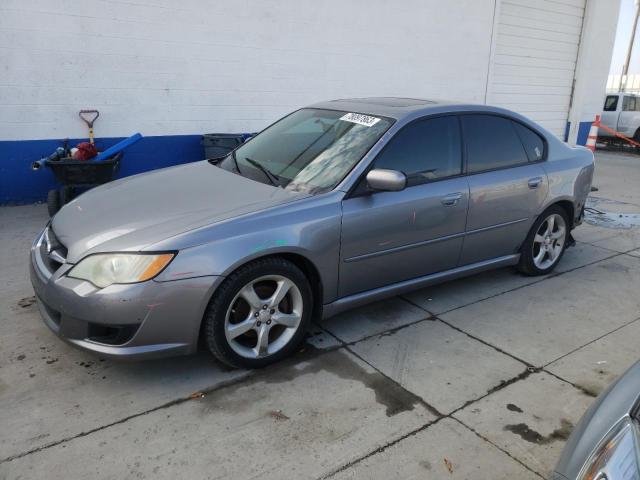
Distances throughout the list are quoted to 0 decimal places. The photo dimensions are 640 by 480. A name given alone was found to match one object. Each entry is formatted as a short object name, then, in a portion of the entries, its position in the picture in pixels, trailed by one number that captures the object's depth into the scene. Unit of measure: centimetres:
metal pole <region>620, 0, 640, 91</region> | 2978
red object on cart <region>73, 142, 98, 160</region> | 611
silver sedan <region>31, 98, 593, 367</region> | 278
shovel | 675
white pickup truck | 1578
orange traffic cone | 1090
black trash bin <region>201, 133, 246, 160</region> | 728
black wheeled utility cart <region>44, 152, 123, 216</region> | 583
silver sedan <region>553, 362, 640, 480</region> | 154
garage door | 1135
